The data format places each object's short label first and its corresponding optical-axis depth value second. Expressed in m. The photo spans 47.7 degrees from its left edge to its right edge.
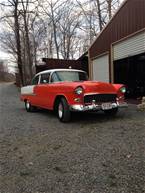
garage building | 7.11
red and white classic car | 4.64
